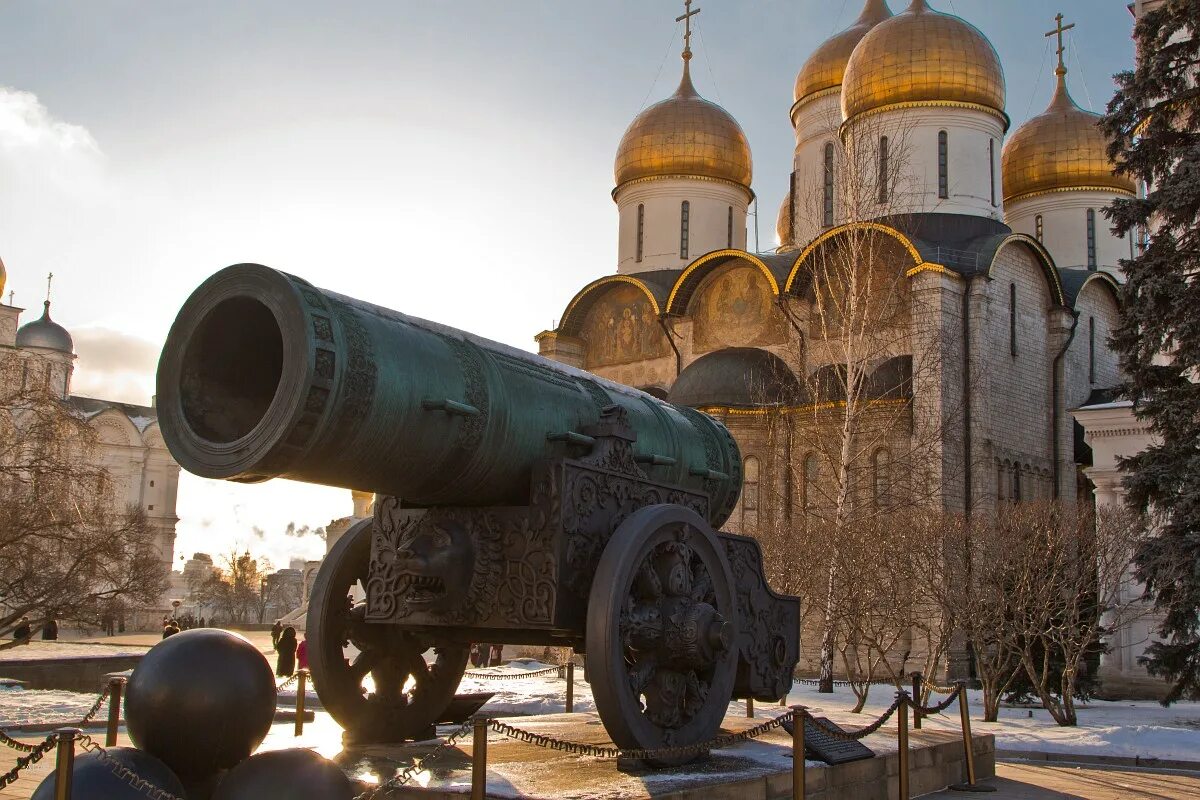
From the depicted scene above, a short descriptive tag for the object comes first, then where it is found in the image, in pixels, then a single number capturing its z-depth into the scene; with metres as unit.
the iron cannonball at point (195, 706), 4.76
